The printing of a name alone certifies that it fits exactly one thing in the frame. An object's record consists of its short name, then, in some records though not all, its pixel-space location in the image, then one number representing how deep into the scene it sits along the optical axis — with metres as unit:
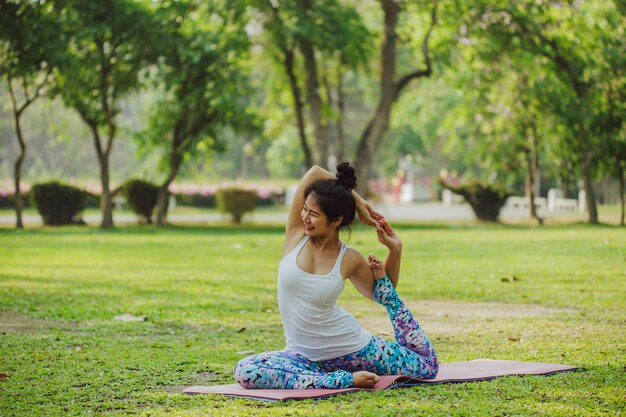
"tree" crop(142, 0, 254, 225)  25.00
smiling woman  5.81
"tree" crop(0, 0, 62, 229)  22.62
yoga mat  5.60
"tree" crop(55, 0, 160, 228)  24.11
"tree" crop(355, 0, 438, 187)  26.91
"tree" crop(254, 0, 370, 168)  24.95
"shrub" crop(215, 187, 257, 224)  29.77
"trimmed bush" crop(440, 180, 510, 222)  29.92
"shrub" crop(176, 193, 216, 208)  43.88
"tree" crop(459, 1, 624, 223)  25.44
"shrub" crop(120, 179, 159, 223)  28.61
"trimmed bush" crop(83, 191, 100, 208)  27.45
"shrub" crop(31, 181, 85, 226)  26.78
